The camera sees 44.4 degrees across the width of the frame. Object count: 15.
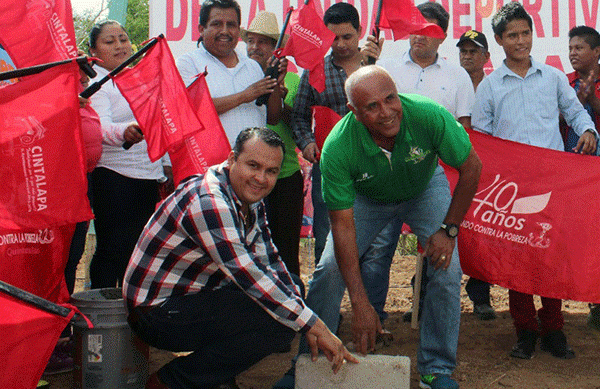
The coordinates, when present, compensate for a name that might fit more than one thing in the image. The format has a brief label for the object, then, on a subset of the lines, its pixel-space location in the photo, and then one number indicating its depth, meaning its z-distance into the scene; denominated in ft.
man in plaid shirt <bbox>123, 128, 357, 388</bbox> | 11.46
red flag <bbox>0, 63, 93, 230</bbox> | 12.87
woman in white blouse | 15.88
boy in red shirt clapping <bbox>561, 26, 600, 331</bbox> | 18.63
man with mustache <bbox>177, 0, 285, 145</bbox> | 17.13
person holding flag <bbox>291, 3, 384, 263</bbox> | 17.94
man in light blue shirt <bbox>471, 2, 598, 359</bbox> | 16.66
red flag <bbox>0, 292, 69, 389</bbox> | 10.02
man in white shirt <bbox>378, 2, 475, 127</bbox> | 17.97
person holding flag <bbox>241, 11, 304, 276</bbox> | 17.66
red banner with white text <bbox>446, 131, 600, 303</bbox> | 16.51
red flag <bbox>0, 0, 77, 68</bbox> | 15.15
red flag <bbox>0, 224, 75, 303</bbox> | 12.97
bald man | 12.51
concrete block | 11.95
